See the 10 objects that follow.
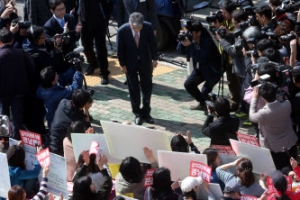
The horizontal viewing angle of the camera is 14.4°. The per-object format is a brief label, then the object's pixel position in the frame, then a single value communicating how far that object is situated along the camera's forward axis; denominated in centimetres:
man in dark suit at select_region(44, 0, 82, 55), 1733
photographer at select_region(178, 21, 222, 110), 1718
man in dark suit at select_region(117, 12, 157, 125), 1684
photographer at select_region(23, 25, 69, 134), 1611
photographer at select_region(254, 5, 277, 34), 1647
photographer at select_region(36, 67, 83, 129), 1527
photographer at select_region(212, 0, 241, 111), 1736
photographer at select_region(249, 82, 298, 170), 1335
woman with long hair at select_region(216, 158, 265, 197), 1169
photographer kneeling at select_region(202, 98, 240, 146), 1376
